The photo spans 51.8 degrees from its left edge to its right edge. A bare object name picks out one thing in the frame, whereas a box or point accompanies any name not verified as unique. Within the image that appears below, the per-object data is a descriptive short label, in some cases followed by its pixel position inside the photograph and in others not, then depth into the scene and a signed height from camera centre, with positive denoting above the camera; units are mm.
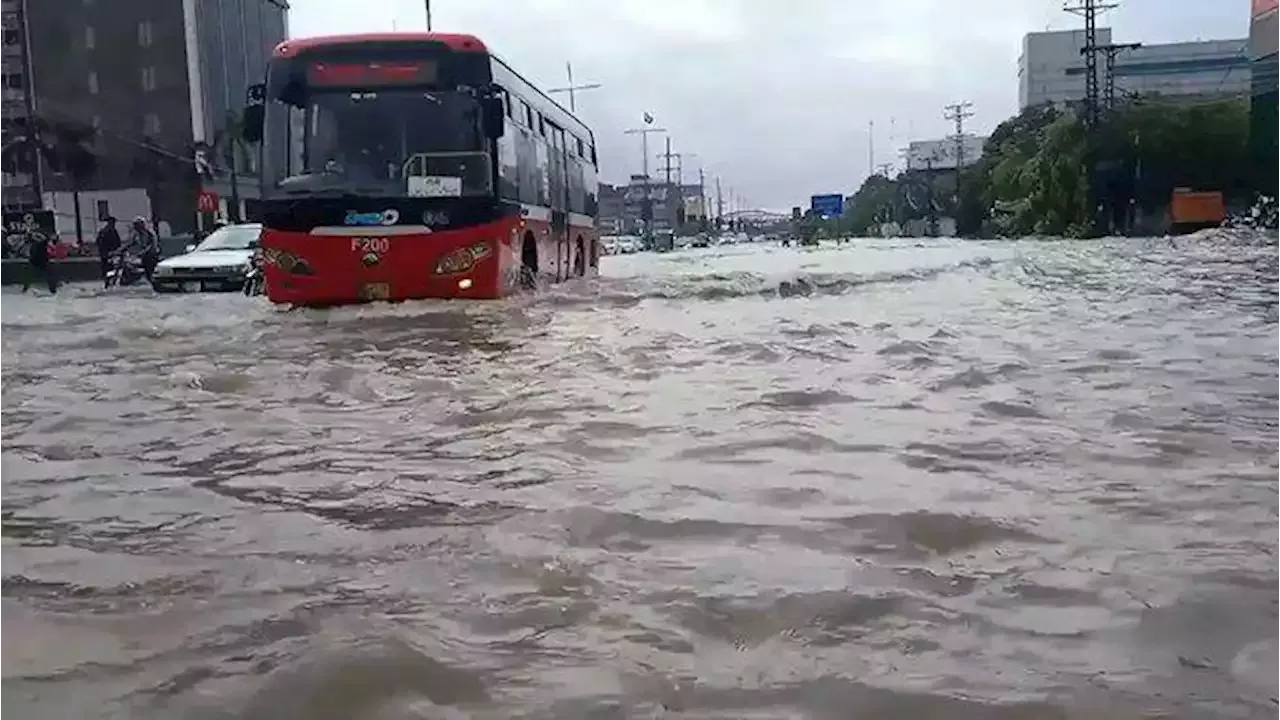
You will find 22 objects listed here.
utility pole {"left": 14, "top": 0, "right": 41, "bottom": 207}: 40781 +4451
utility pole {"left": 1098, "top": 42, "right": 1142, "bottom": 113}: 55281 +6449
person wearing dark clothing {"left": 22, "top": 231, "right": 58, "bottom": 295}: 20828 +172
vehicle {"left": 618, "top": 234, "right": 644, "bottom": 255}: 57150 +15
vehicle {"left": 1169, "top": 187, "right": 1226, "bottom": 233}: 44688 +345
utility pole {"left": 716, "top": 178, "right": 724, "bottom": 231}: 120125 +3181
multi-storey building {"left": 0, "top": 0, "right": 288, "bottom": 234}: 54219 +7615
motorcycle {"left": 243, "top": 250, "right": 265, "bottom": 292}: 16016 -242
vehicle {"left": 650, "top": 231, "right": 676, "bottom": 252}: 61594 +120
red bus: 10781 +732
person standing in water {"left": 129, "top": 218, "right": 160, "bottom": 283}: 21344 +347
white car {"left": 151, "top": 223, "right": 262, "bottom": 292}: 17391 -133
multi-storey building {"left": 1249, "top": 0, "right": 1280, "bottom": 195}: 36188 +3780
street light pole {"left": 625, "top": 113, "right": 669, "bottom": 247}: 73625 +2036
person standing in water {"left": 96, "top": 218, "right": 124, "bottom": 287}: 21047 +363
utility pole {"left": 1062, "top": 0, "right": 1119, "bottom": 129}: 52781 +6828
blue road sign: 75375 +1847
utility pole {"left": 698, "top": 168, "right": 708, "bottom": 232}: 103250 +3567
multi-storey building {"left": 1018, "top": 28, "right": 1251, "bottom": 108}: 87375 +10706
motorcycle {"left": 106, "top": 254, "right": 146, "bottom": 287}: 20602 -85
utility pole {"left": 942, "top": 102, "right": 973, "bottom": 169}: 91125 +7238
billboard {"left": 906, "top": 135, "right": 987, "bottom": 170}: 100438 +6323
